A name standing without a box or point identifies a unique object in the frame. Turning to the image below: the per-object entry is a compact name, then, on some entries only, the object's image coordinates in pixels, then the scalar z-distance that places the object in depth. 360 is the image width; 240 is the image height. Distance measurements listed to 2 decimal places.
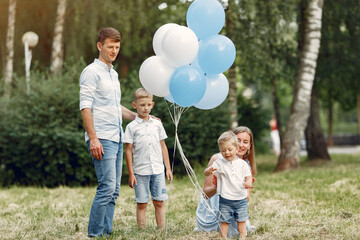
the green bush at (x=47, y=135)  8.92
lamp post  11.84
